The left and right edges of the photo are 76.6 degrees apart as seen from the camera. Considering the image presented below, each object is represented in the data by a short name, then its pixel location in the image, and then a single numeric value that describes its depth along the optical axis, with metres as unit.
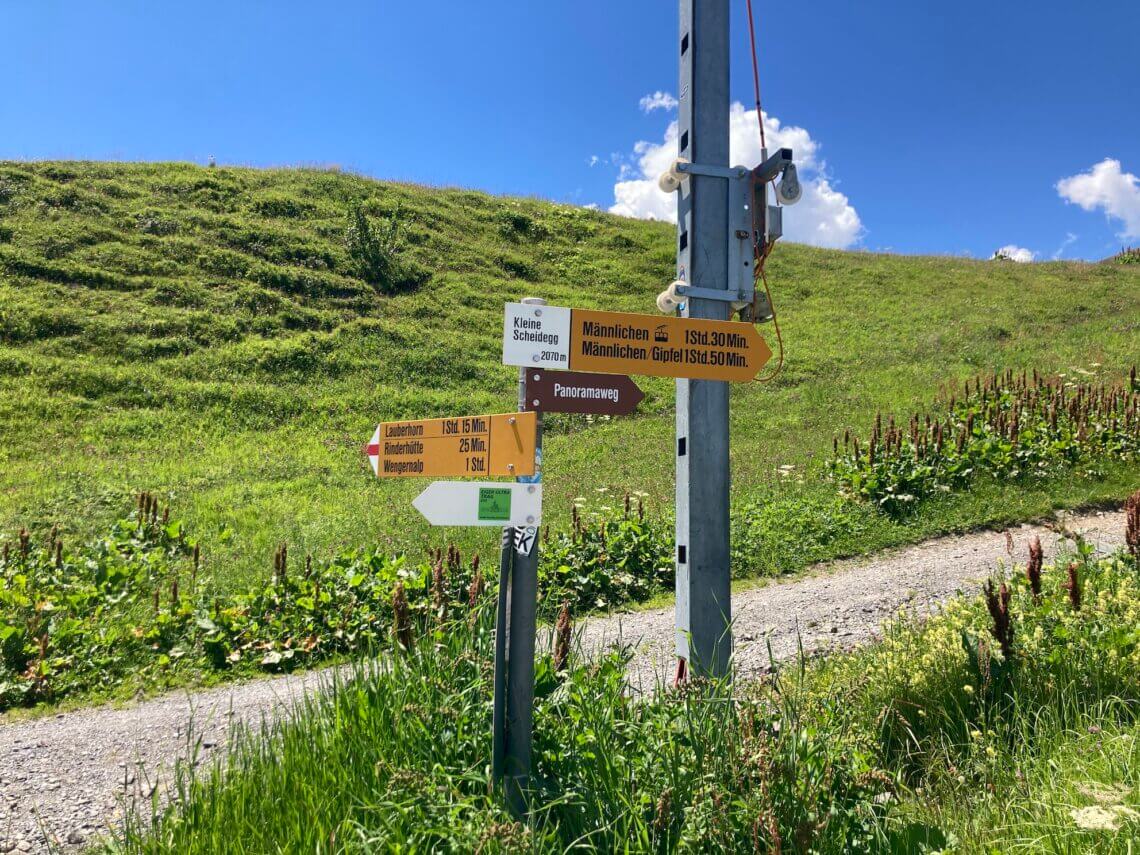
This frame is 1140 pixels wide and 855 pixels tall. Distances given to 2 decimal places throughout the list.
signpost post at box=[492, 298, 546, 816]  2.75
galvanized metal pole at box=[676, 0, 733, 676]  4.07
